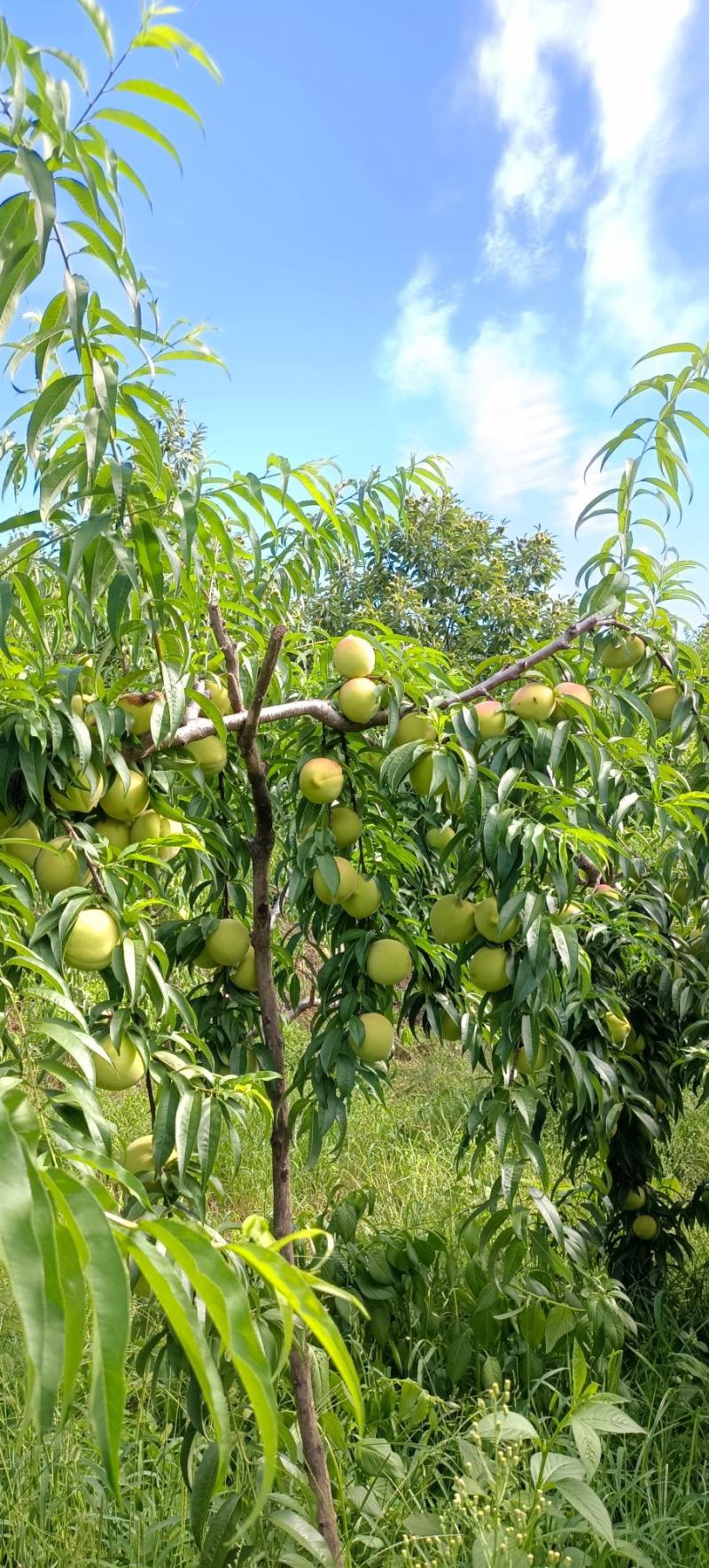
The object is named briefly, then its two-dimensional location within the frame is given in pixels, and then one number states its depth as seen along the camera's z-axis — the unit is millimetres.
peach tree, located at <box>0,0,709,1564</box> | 669
